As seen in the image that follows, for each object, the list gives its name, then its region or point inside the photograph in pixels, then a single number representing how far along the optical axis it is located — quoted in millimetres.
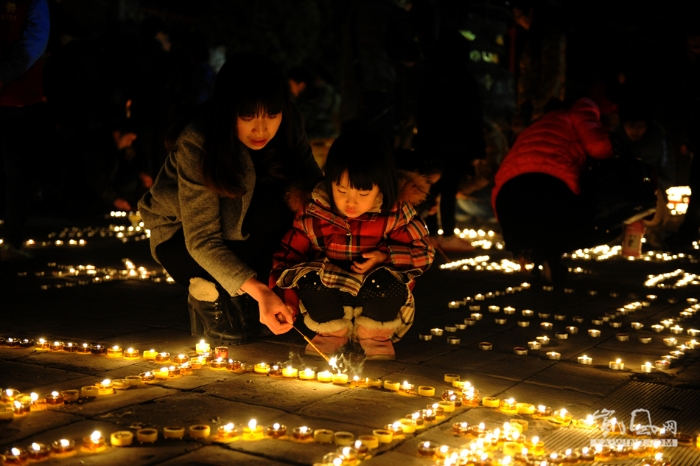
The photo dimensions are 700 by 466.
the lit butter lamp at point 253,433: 2893
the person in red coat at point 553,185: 6039
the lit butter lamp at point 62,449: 2686
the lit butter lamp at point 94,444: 2730
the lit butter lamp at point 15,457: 2570
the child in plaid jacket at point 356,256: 3922
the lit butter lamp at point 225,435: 2877
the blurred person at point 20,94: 6098
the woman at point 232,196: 3916
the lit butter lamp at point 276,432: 2902
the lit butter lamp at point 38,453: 2639
